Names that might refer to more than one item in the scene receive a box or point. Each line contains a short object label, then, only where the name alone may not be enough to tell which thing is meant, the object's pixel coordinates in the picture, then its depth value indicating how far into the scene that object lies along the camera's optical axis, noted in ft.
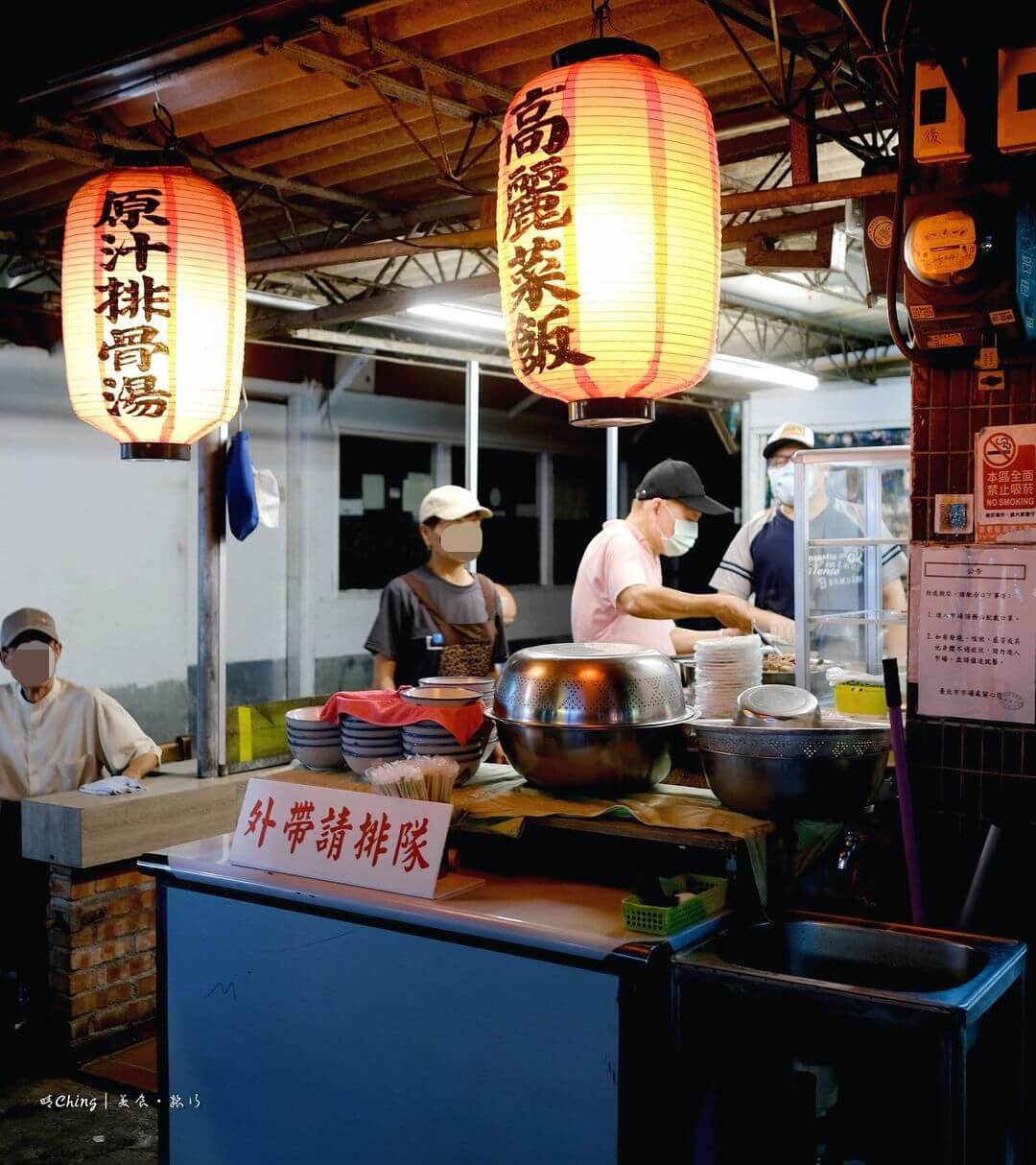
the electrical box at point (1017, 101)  10.37
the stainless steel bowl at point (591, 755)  11.32
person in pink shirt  19.44
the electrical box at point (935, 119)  10.86
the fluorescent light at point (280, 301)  28.89
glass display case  19.76
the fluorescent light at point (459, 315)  29.43
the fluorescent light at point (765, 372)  37.24
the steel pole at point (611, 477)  43.42
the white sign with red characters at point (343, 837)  11.16
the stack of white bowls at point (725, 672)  13.96
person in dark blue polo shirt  24.59
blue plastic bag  23.66
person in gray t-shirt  20.77
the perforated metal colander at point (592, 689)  11.24
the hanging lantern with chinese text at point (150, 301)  14.79
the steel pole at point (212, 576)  23.53
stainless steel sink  9.80
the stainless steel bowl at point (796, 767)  10.49
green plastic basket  9.79
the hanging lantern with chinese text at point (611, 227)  11.11
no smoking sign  11.05
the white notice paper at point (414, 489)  45.83
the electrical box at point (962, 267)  10.36
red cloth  12.61
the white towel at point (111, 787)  20.26
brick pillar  19.35
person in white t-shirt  19.94
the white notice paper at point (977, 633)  11.07
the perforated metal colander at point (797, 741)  10.45
